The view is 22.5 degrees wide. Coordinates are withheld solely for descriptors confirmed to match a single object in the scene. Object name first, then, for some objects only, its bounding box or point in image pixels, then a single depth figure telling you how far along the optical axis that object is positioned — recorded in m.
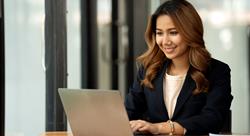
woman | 2.64
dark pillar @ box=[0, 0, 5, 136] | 3.61
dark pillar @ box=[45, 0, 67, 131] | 4.30
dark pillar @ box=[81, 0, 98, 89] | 5.79
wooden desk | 2.66
